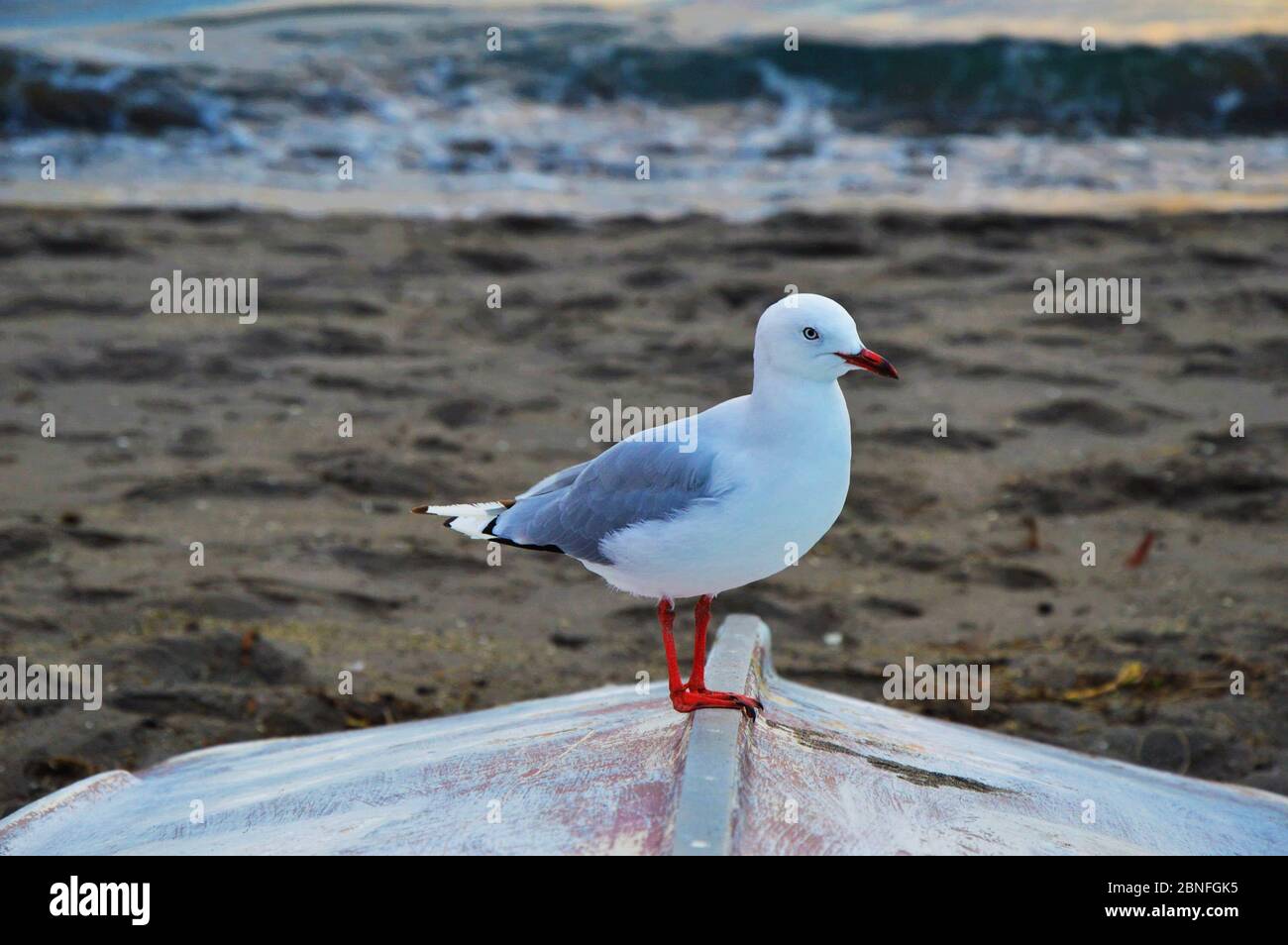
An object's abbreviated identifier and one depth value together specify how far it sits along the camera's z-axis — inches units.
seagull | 107.0
